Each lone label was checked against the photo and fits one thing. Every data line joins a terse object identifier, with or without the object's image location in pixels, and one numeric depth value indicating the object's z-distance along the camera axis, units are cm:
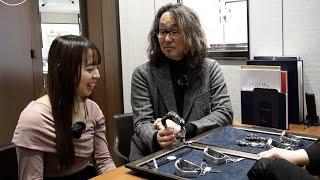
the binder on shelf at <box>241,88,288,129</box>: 201
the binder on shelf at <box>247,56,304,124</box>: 213
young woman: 143
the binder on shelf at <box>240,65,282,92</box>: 199
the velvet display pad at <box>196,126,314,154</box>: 143
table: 126
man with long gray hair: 185
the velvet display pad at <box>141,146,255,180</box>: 117
